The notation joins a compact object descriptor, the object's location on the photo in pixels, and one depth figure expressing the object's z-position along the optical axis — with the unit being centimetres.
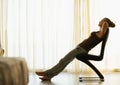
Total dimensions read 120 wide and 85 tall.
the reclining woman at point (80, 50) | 492
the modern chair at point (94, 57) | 486
